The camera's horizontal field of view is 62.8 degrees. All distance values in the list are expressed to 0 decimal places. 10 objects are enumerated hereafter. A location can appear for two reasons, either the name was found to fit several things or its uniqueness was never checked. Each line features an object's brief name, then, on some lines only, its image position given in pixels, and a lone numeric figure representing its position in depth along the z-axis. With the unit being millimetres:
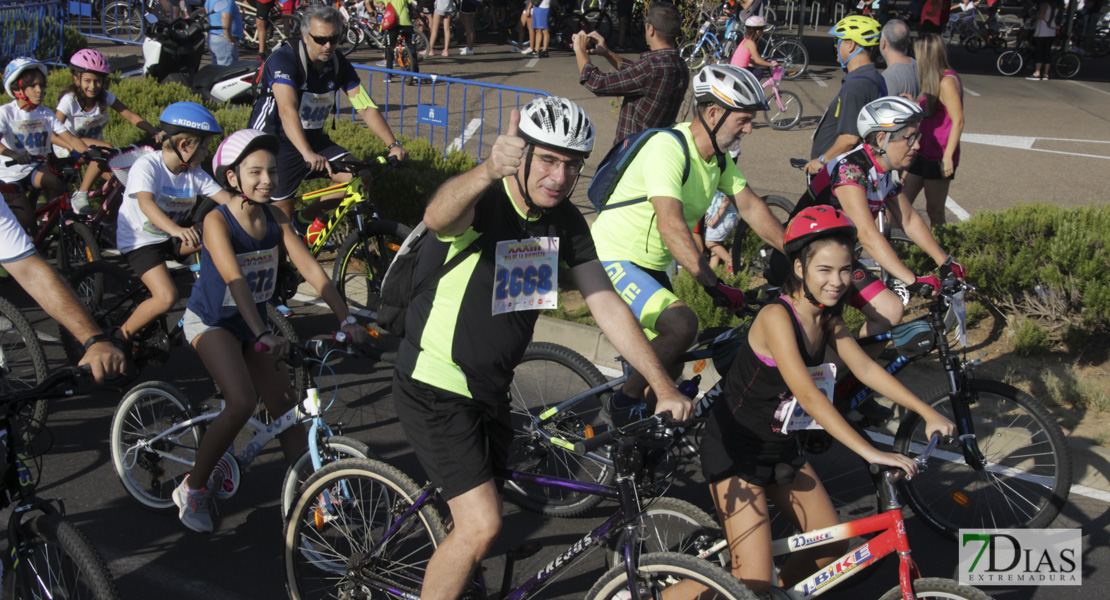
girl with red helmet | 3287
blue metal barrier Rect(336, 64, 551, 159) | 12406
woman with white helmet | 4543
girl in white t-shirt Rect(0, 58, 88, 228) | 7273
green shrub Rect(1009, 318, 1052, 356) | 6156
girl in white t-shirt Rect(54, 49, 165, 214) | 7562
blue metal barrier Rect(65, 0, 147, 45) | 18641
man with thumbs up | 2971
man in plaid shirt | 6965
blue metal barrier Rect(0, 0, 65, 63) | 13719
